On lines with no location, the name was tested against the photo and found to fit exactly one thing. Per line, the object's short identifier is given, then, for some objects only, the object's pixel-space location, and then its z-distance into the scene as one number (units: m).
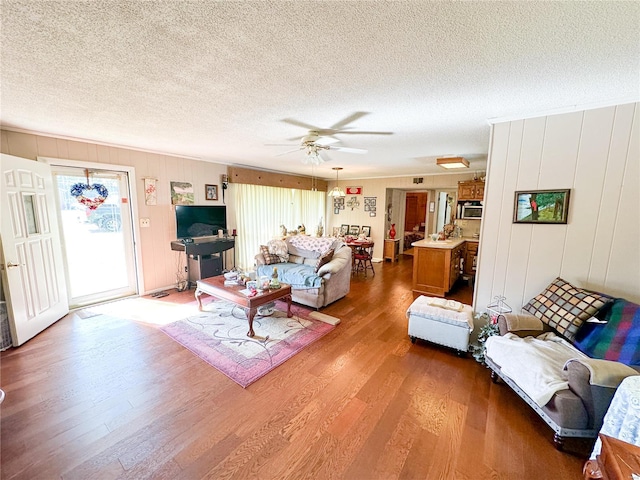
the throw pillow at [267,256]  4.47
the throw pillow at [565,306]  2.01
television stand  4.43
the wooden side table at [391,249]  7.16
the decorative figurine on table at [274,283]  3.22
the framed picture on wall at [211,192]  5.01
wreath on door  3.65
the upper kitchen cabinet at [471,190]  5.19
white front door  2.60
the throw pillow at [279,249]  4.61
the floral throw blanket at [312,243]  4.46
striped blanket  1.74
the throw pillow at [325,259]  3.86
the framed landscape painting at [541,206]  2.35
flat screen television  4.53
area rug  2.47
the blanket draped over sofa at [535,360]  1.70
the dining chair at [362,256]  5.74
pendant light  5.91
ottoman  2.59
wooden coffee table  2.93
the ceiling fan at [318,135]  2.74
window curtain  5.69
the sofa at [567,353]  1.56
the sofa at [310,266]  3.77
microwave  5.41
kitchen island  4.30
